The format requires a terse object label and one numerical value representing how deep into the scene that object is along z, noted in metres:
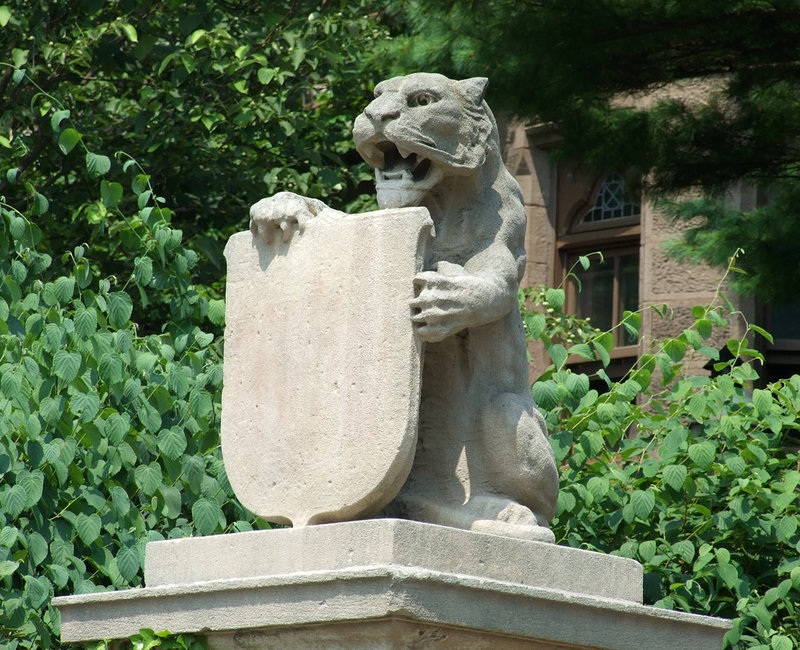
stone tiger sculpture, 8.08
